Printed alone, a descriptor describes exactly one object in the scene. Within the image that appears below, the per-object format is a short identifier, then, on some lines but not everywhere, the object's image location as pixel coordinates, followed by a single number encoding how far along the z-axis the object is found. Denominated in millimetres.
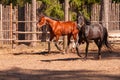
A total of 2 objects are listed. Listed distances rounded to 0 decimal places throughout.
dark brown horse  16422
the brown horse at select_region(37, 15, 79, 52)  19656
